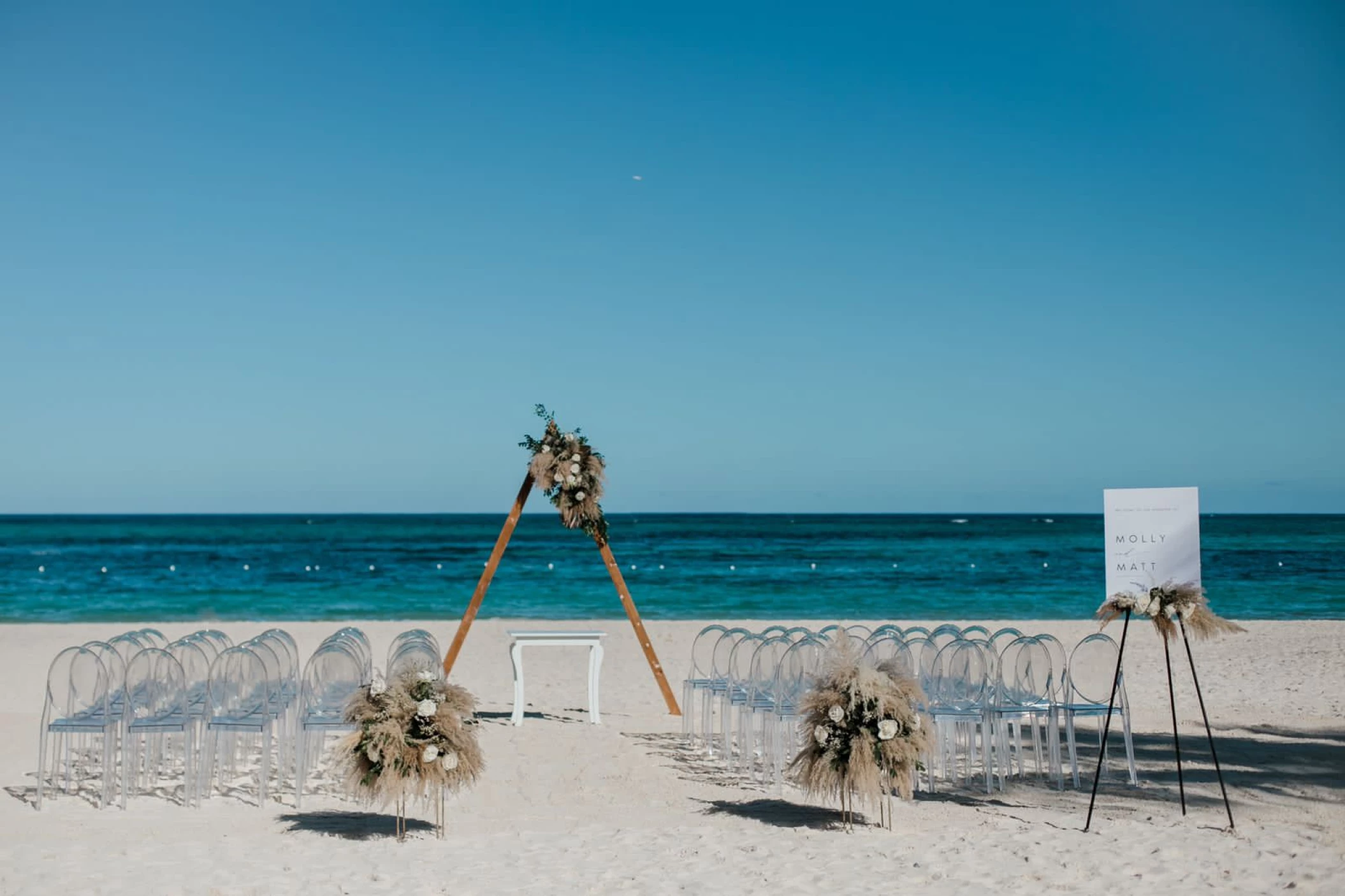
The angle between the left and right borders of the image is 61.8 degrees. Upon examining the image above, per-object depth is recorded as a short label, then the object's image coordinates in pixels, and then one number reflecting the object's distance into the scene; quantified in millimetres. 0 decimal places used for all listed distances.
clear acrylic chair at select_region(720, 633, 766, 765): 8406
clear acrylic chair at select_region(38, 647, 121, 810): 6973
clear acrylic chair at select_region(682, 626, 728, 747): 9258
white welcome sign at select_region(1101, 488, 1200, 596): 6844
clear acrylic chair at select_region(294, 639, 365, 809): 7469
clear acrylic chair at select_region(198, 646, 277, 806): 7199
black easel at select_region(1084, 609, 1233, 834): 6047
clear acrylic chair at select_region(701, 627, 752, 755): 8992
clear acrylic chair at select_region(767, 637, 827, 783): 7660
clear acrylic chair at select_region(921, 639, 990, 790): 7617
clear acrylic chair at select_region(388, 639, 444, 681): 6309
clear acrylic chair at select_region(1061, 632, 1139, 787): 7699
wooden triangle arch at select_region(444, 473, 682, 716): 10617
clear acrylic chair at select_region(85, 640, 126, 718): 7348
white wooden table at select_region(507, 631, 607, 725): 10008
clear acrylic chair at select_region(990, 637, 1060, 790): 7633
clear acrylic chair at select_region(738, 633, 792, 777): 8023
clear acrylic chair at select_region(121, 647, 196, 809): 7055
